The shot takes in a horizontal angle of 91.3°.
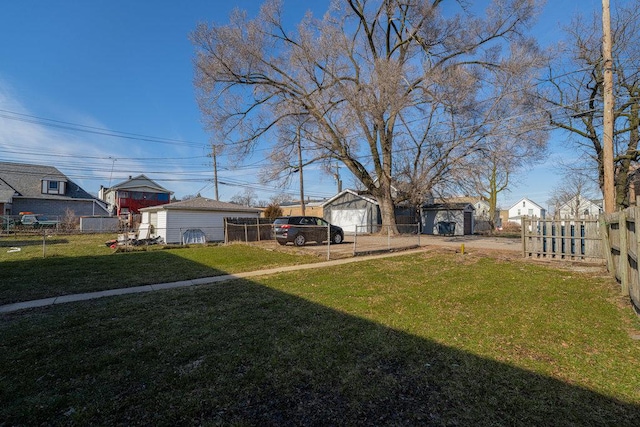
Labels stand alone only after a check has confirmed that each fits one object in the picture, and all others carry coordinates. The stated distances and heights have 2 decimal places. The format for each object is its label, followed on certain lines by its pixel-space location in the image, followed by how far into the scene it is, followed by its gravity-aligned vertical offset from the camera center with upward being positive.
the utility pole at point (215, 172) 33.86 +5.21
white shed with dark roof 19.92 +0.17
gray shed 28.84 +0.37
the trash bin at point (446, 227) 28.95 -0.49
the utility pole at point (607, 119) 9.80 +3.43
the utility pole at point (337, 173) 22.80 +3.59
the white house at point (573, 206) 38.21 +2.54
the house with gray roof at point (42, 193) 29.67 +2.52
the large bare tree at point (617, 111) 16.81 +6.46
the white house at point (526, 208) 73.14 +3.52
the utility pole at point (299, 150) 20.11 +4.69
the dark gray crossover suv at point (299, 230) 15.27 -0.48
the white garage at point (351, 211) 28.25 +1.00
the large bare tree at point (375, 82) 17.77 +8.32
